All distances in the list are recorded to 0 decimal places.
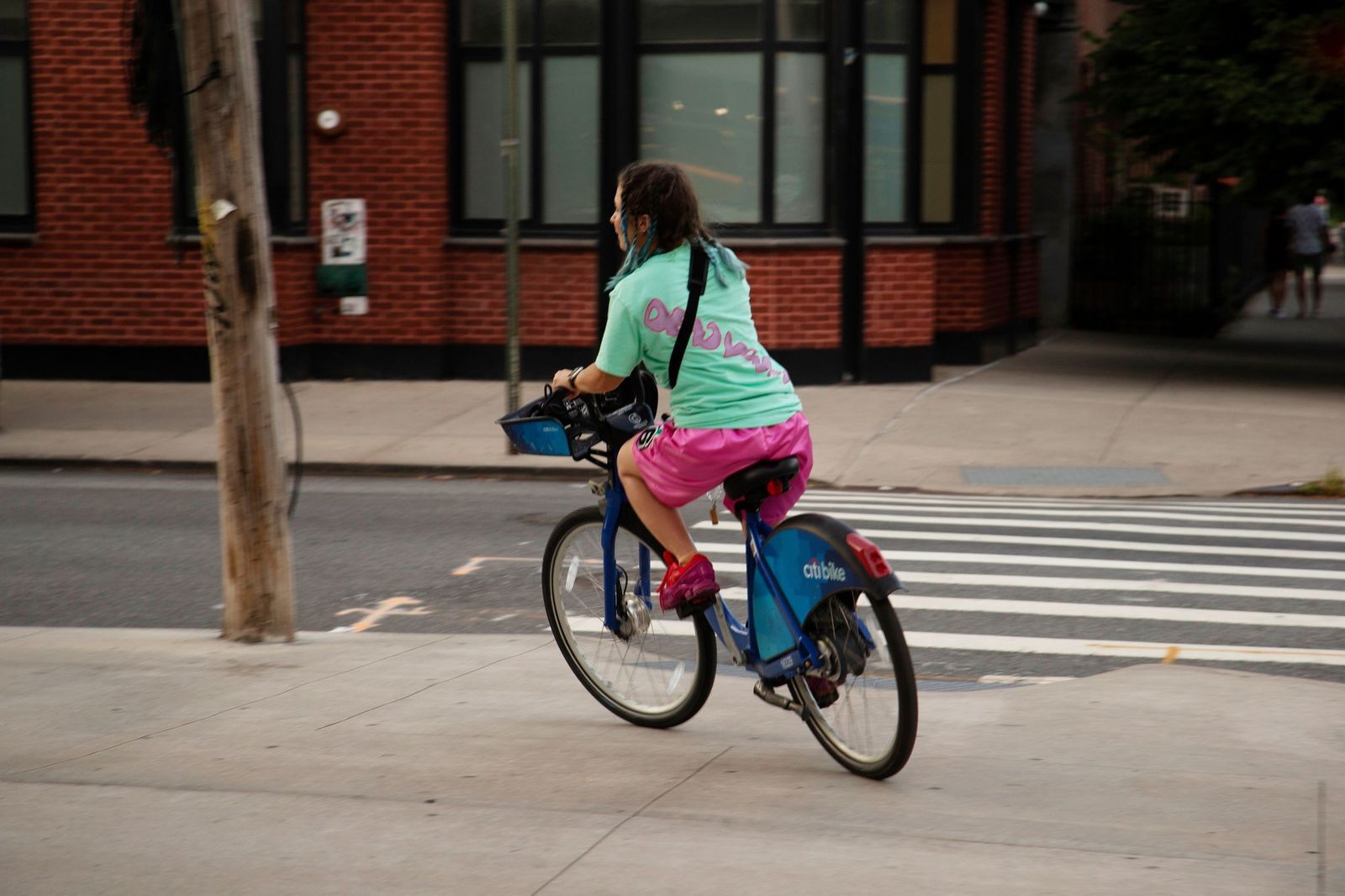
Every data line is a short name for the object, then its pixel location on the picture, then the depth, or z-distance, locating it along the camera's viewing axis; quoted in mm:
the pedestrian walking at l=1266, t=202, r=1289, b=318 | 25688
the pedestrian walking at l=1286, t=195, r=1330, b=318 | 25969
